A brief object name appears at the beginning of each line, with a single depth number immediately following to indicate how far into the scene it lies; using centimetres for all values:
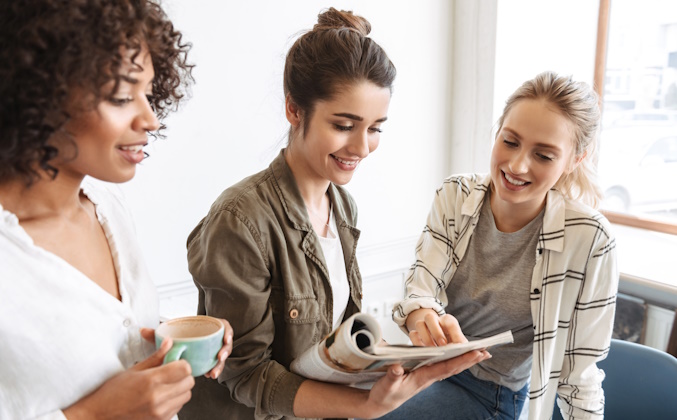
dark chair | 148
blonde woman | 142
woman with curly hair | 74
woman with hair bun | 113
